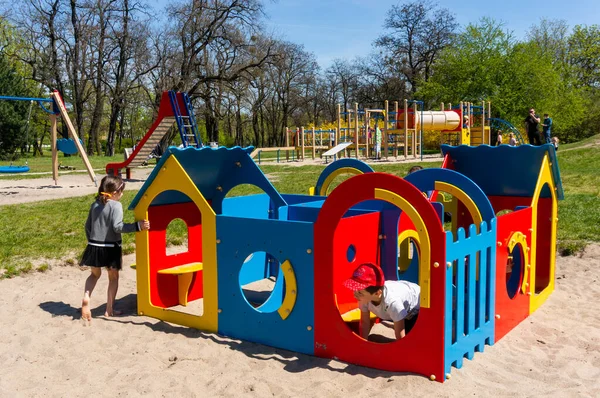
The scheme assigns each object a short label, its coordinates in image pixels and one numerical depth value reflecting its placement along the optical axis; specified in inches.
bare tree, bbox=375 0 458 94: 1739.7
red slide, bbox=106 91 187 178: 685.3
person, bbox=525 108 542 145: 804.8
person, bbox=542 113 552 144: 845.9
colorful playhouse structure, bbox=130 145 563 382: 146.9
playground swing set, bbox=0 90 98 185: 635.5
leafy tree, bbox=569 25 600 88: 1905.8
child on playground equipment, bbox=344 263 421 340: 149.9
